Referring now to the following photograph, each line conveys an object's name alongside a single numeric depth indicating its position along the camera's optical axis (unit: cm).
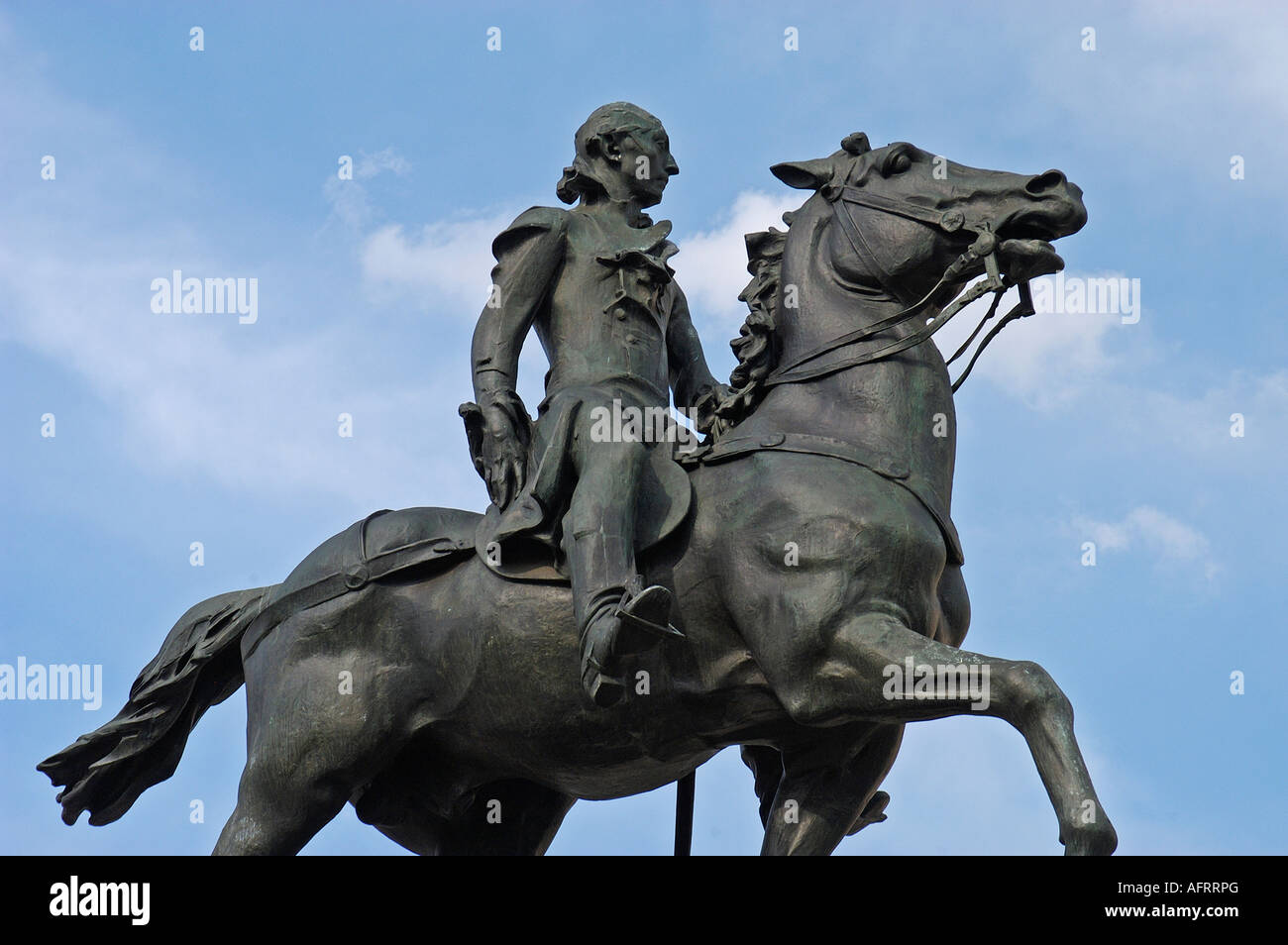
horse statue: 1073
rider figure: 1071
